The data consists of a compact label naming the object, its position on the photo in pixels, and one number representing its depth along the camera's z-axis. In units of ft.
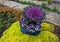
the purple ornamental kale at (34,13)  5.06
